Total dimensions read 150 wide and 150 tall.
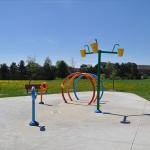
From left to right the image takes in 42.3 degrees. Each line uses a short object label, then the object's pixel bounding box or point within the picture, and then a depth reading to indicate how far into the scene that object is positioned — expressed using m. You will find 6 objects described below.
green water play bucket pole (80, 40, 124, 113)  7.97
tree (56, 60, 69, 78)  51.23
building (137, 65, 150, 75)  88.18
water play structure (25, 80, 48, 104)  13.47
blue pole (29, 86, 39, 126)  6.22
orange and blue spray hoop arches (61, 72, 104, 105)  9.68
